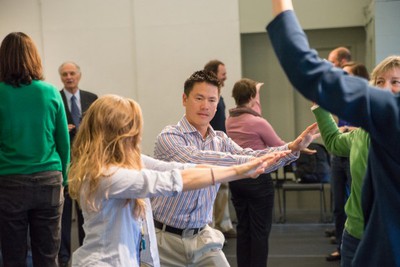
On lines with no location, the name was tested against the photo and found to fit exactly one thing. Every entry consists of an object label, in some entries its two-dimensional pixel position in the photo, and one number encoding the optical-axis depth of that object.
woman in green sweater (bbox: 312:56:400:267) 2.50
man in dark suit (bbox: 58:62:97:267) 5.35
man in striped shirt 2.96
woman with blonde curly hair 2.30
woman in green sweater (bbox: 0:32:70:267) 3.72
